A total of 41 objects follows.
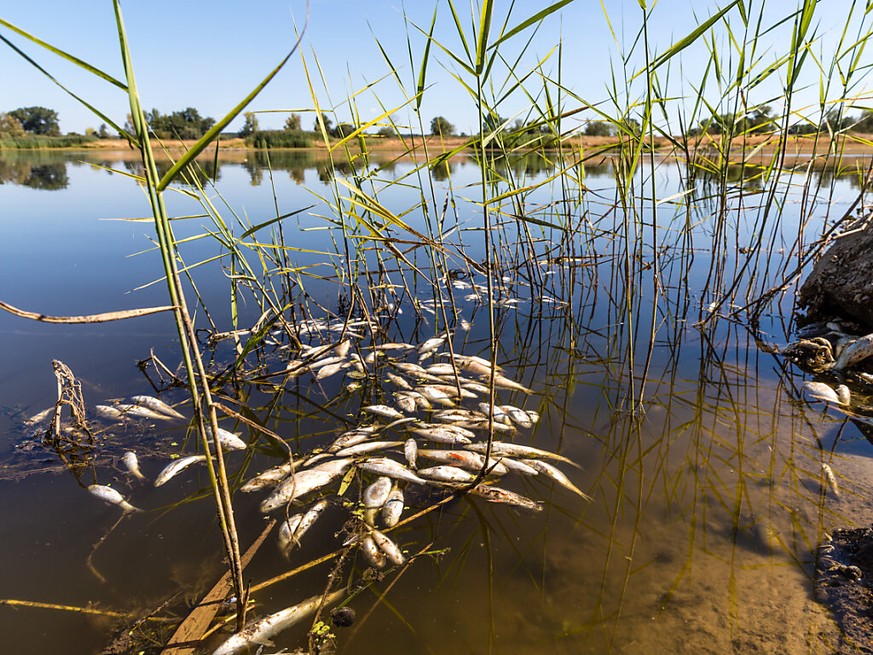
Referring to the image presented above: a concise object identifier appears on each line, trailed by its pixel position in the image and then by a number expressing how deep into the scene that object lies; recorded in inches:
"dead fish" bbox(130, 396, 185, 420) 125.9
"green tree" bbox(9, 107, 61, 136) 2128.4
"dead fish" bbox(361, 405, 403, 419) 123.7
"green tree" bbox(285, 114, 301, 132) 1662.2
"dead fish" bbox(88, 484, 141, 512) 93.3
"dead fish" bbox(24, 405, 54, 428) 121.5
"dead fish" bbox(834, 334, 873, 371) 139.9
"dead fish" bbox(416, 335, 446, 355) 162.9
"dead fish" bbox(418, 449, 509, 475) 100.0
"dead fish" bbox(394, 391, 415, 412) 127.5
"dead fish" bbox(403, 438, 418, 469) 102.9
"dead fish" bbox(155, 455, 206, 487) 99.6
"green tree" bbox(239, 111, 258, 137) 1599.8
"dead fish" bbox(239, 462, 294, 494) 96.8
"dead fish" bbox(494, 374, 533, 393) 139.8
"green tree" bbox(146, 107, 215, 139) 1477.1
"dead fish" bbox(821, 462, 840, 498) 93.1
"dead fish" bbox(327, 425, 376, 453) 109.4
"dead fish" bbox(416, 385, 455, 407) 130.7
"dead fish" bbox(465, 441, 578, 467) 105.5
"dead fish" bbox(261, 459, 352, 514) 90.9
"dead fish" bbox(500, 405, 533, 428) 121.0
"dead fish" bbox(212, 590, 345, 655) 62.6
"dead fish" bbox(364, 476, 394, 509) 90.8
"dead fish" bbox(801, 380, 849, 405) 127.1
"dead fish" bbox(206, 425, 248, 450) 109.3
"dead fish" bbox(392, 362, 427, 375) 148.3
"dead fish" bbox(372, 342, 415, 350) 165.8
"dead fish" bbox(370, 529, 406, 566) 78.5
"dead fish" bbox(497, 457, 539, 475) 98.7
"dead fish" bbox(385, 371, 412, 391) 141.3
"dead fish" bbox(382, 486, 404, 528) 87.3
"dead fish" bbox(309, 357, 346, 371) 151.9
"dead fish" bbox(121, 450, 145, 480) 103.0
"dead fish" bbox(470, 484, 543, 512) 92.0
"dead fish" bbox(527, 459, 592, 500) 96.8
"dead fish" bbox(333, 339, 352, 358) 159.0
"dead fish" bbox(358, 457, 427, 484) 97.2
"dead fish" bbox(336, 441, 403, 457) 105.6
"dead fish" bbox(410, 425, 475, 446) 110.4
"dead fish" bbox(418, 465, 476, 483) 96.3
